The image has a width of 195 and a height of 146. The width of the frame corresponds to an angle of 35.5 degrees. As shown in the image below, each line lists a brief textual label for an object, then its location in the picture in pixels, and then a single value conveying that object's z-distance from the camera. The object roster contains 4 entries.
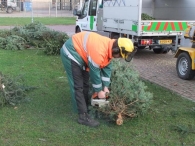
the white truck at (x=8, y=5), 39.81
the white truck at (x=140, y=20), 10.15
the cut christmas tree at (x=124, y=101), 4.69
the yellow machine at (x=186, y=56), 7.42
